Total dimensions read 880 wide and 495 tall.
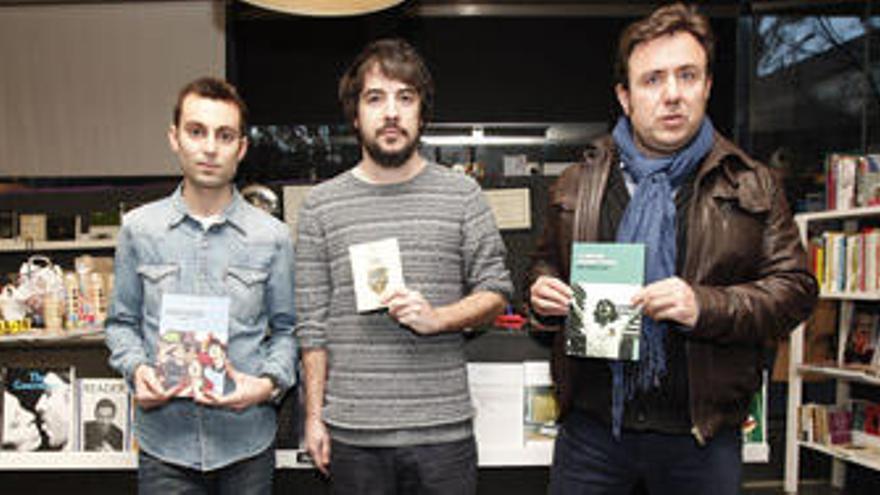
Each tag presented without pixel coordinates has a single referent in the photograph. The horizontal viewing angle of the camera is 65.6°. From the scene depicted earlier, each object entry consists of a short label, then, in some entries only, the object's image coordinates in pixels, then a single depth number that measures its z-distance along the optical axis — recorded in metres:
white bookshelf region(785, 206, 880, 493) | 4.18
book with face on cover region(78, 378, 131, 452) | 2.31
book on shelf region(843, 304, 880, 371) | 4.09
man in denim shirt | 1.76
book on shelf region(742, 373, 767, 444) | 2.31
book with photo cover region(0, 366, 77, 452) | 2.32
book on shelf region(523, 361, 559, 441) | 2.33
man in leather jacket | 1.55
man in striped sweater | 1.68
